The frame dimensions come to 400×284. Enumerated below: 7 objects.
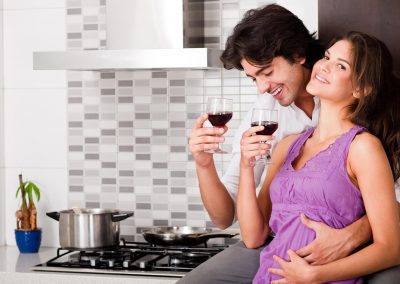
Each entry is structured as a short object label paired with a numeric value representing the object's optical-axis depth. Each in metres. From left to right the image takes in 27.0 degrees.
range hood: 3.28
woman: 2.45
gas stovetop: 3.31
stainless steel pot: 3.49
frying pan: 3.55
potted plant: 3.77
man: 2.63
